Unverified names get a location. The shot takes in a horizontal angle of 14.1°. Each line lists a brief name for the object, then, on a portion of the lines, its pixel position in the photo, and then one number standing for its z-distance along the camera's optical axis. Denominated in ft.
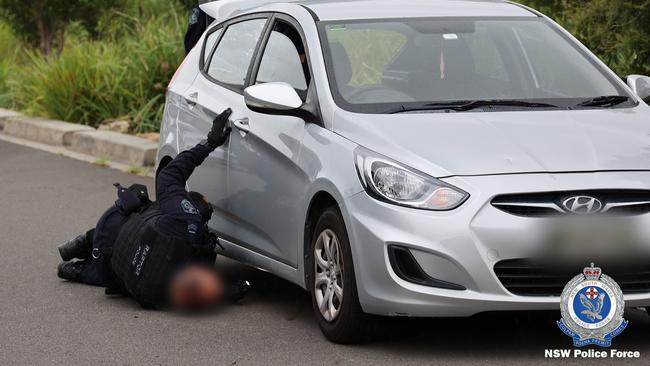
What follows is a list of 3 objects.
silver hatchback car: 36.12
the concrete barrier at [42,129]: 91.79
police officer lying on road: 44.03
